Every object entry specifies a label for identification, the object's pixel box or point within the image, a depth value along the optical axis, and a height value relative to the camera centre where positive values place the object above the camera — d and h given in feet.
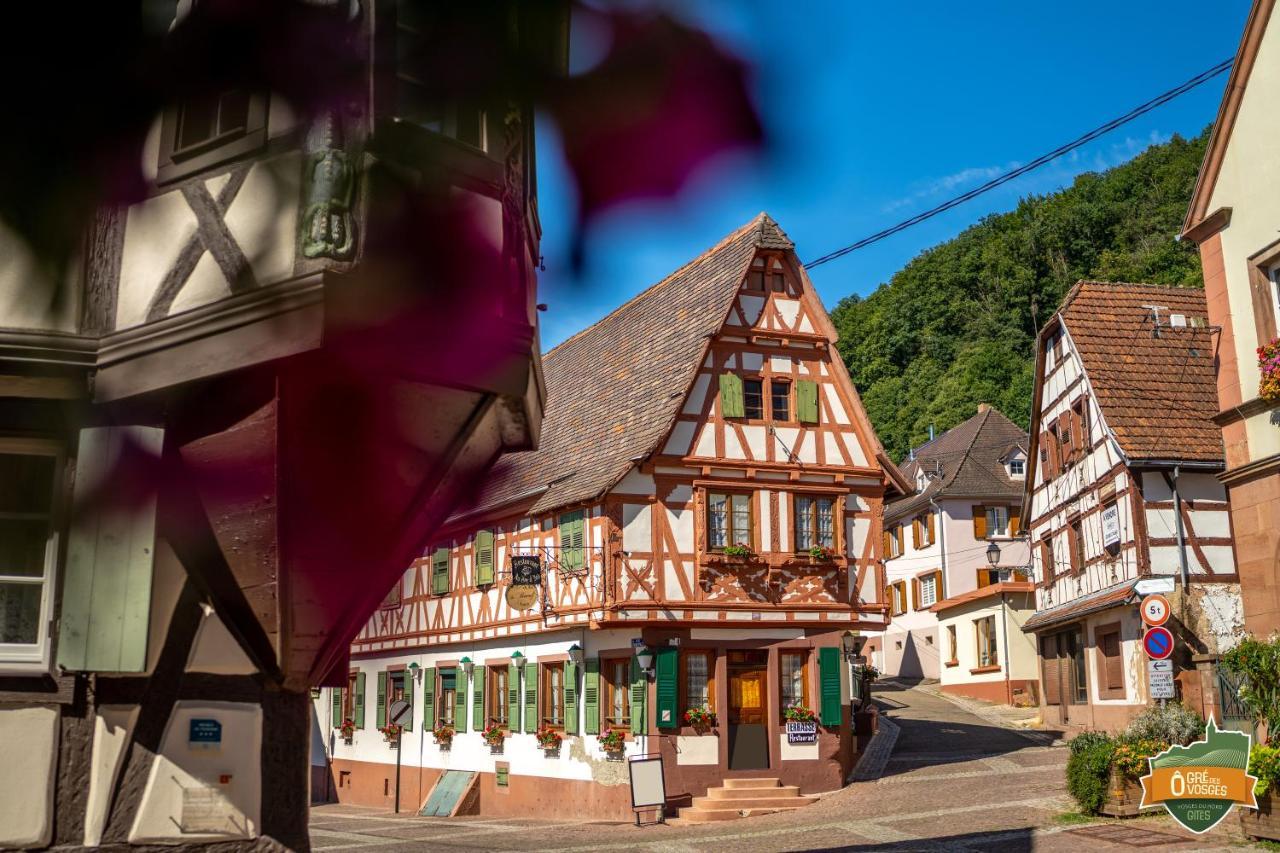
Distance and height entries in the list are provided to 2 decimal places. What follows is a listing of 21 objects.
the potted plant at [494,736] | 84.58 -2.66
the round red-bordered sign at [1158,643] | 46.62 +1.73
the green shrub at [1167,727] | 51.96 -1.41
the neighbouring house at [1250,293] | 50.65 +15.94
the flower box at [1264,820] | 41.83 -4.15
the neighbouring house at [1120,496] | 80.23 +12.90
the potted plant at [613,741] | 72.23 -2.57
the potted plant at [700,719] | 71.15 -1.37
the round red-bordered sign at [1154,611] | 49.06 +3.04
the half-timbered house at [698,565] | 72.49 +7.38
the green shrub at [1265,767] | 41.16 -2.39
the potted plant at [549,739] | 77.71 -2.63
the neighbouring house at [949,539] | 143.84 +17.21
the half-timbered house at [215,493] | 19.62 +3.48
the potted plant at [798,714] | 73.20 -1.16
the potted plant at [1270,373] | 49.05 +11.93
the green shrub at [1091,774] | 52.54 -3.30
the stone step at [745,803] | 69.46 -5.85
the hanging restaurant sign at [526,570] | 75.20 +7.16
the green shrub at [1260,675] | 44.06 +0.54
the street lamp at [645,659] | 70.33 +1.88
